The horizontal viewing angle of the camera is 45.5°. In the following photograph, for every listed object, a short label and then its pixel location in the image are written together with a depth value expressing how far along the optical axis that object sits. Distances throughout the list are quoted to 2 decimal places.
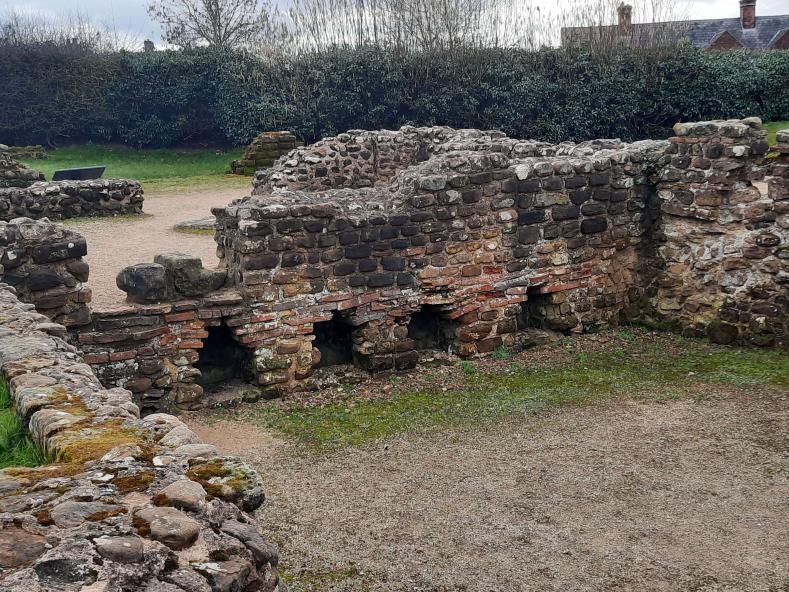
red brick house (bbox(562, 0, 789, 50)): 38.50
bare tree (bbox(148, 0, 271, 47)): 33.56
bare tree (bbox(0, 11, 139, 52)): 29.16
